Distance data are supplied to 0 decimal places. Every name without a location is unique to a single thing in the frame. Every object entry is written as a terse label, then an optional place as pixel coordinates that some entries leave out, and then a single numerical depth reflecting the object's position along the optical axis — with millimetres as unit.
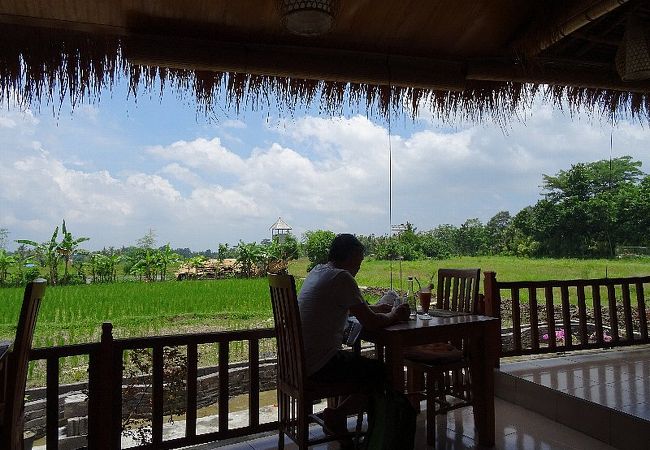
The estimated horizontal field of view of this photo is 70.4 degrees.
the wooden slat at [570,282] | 3590
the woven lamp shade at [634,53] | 2592
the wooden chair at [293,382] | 1977
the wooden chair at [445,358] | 2439
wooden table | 2143
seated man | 2041
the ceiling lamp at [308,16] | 1994
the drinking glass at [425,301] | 2457
